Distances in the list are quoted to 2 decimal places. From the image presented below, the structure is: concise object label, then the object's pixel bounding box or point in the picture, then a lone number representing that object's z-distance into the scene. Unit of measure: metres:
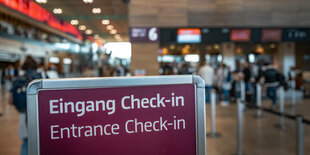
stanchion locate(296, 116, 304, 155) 3.13
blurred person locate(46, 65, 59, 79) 5.71
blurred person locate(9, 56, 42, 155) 3.48
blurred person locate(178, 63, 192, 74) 12.44
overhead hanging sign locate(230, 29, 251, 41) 9.36
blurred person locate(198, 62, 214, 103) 10.27
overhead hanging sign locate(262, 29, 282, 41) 9.51
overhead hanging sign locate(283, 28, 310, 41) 9.55
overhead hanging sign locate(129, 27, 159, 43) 8.93
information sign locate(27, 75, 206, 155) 1.41
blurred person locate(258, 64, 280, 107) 8.84
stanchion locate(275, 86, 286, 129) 6.76
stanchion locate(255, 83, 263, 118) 8.25
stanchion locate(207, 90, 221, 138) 6.02
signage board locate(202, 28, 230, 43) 9.23
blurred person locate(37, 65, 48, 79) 4.04
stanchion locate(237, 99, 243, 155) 4.74
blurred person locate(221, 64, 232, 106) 10.80
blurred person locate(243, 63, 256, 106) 10.63
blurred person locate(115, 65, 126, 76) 14.04
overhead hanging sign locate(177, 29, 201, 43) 8.98
